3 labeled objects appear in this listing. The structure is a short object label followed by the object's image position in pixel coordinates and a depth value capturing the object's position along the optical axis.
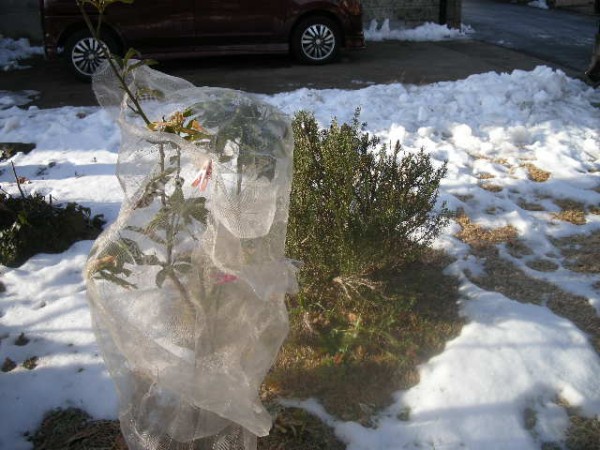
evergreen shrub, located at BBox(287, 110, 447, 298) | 2.98
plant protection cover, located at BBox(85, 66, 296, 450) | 1.89
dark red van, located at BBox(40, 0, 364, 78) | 7.84
